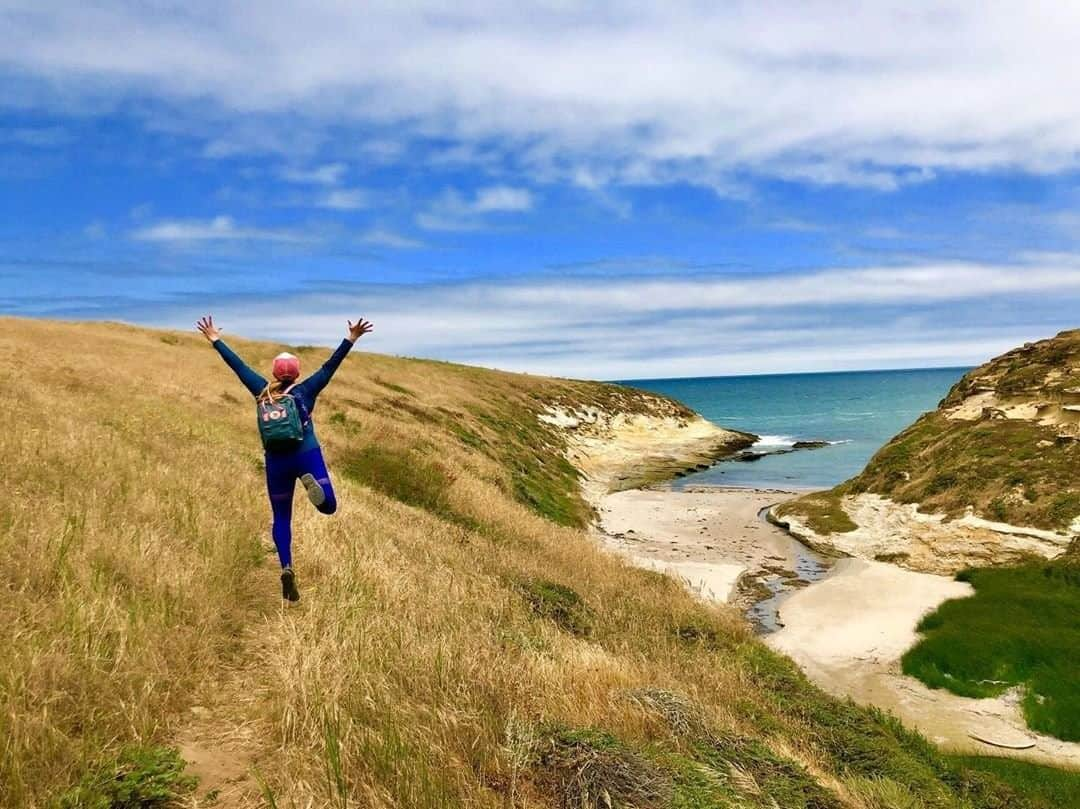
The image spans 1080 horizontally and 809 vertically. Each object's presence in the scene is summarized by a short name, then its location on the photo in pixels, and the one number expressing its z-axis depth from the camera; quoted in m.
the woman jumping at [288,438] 7.60
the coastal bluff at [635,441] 60.64
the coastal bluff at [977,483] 24.88
